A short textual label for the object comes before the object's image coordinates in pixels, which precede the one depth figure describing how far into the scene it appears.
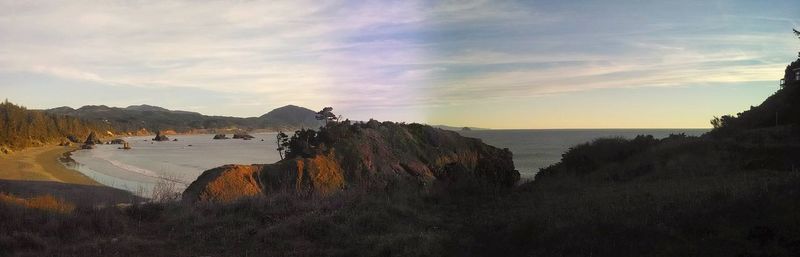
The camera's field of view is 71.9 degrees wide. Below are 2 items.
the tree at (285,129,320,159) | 23.87
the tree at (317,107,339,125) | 33.19
